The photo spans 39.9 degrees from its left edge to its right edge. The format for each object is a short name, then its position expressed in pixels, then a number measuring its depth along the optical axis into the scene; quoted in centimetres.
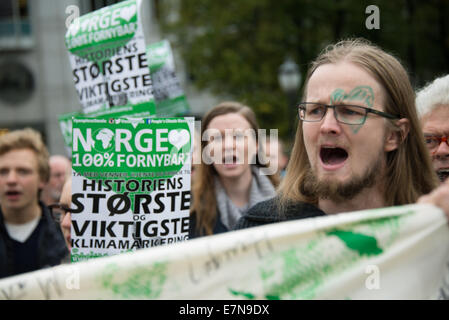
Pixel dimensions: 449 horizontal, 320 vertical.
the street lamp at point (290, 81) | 1284
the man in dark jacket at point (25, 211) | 399
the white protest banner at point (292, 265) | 198
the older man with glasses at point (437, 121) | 299
